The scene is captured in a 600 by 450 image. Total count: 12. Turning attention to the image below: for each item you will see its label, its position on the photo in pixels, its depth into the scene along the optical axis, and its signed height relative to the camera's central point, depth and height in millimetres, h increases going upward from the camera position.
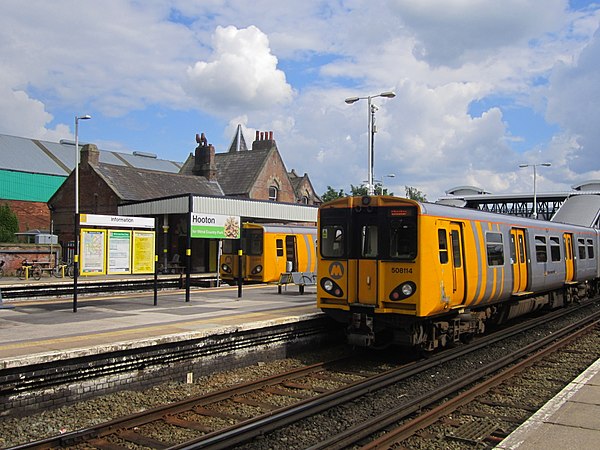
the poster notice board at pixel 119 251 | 15156 +344
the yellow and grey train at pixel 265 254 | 23344 +398
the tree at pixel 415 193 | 64400 +7852
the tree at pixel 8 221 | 43566 +3336
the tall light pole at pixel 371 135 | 24203 +5373
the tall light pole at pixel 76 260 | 13204 +119
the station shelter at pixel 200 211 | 30469 +2774
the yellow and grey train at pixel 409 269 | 10562 -122
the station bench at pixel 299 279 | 17719 -462
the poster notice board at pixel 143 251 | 15961 +369
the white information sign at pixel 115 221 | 14272 +1141
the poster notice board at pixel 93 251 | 14547 +334
